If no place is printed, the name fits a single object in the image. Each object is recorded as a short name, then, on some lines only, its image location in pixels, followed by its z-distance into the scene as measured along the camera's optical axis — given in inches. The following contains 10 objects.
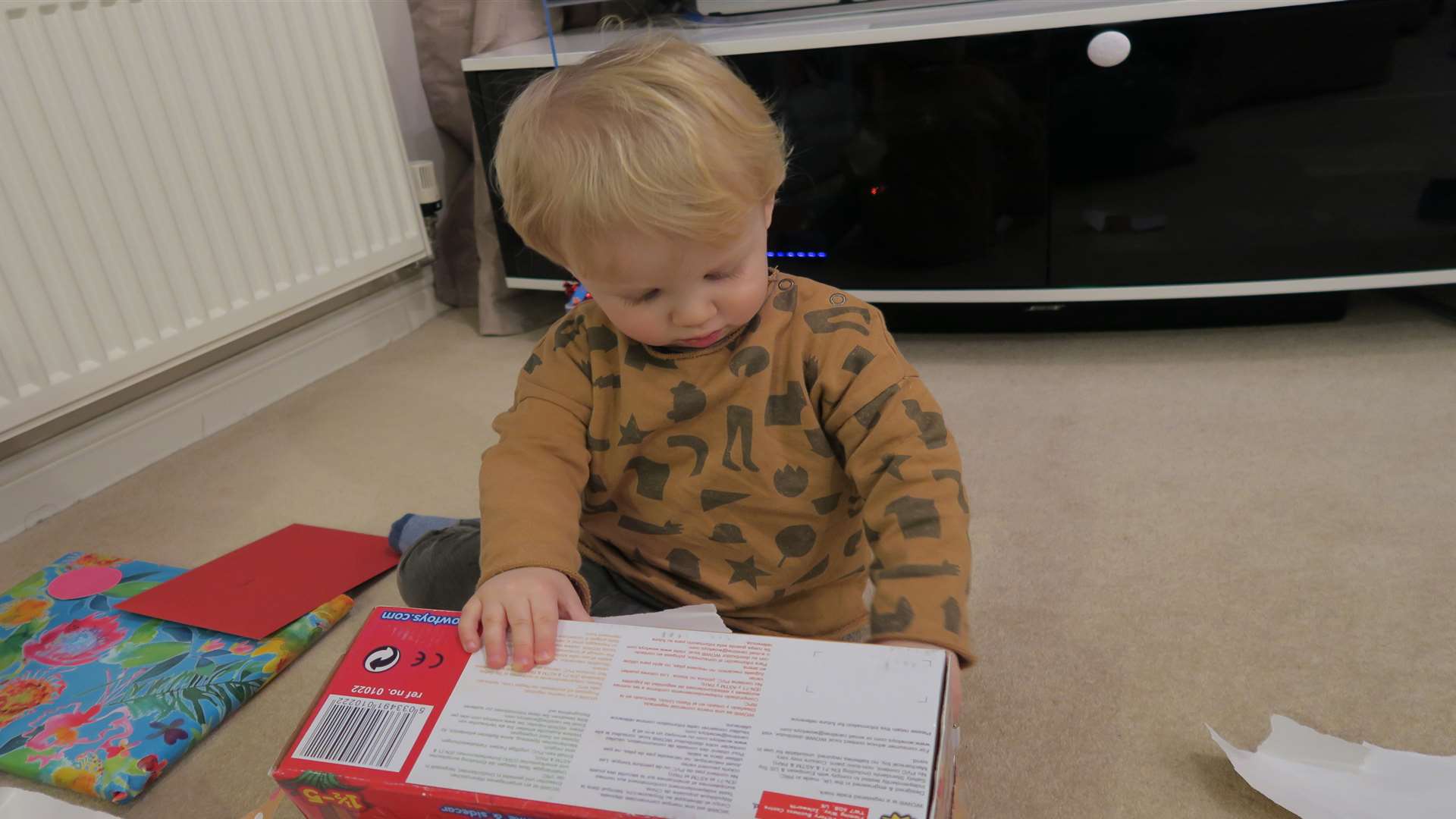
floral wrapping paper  31.5
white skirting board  48.3
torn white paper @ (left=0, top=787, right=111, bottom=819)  24.9
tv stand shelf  46.2
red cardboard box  17.8
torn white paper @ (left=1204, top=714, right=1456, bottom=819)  25.1
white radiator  43.2
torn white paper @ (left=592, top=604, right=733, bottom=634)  23.5
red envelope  37.5
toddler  23.1
